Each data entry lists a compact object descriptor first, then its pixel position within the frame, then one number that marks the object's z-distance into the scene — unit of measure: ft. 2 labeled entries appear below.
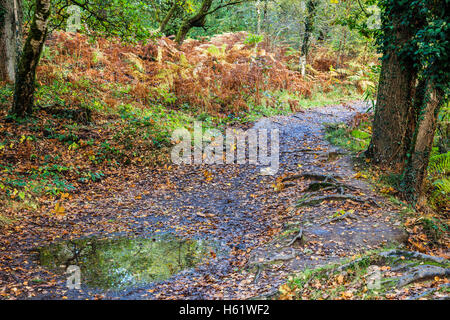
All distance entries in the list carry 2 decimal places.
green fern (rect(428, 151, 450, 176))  24.63
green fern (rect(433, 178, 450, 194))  22.70
